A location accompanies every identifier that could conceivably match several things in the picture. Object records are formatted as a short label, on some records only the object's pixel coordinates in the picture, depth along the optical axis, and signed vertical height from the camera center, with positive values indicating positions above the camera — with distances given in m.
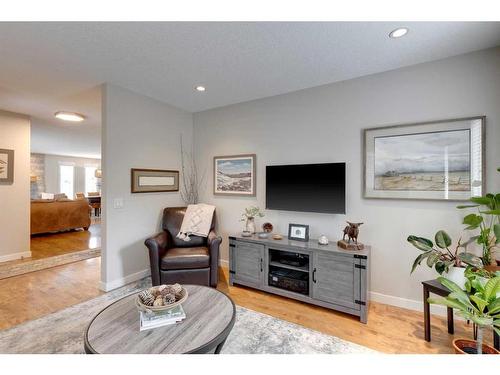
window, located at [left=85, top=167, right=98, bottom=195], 9.88 +0.30
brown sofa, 5.13 -0.68
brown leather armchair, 2.61 -0.88
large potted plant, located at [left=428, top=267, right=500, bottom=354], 1.24 -0.67
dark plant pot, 1.43 -1.03
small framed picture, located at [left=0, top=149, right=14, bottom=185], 3.66 +0.32
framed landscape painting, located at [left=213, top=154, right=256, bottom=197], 3.36 +0.19
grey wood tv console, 2.18 -0.89
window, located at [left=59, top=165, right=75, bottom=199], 9.05 +0.30
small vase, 3.03 -0.51
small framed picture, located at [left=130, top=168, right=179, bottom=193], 3.08 +0.10
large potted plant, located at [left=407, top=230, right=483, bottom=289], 1.77 -0.57
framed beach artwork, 2.10 +0.28
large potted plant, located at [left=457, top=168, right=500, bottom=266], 1.75 -0.31
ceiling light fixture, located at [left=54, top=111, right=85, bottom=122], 3.86 +1.23
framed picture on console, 2.72 -0.54
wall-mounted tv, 2.61 +0.00
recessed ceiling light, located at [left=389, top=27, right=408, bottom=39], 1.81 +1.26
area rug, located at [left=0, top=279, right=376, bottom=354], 1.76 -1.25
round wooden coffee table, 1.19 -0.84
